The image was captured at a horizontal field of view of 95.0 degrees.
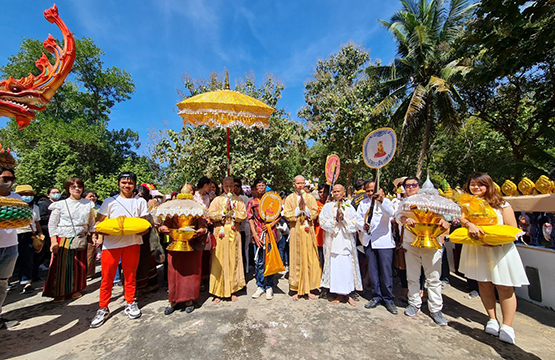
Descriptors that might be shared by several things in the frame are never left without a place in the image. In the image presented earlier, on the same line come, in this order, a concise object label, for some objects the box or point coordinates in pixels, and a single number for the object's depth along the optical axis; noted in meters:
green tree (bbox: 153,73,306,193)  10.56
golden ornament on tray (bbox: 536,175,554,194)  3.69
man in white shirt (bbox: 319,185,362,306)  3.83
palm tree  12.27
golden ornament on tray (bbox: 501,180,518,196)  4.32
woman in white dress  2.84
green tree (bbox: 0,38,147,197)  13.96
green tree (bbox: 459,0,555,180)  3.60
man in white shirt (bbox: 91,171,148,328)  3.37
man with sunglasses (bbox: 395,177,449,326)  3.33
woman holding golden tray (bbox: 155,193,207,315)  3.48
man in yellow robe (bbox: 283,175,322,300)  4.07
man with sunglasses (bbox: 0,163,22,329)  3.08
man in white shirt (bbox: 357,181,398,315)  3.69
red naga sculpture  2.63
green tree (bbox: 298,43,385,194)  12.50
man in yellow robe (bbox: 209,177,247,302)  3.99
